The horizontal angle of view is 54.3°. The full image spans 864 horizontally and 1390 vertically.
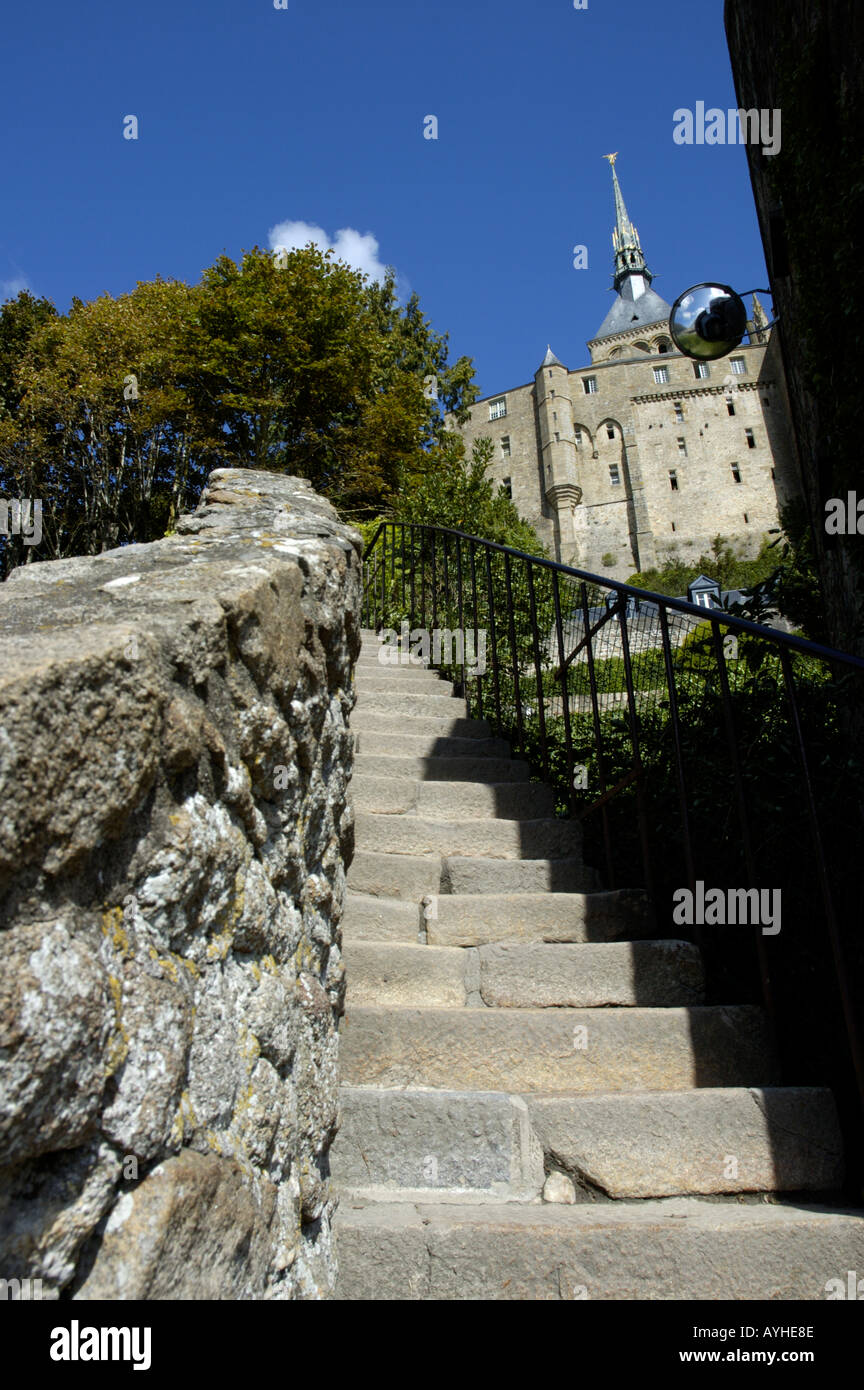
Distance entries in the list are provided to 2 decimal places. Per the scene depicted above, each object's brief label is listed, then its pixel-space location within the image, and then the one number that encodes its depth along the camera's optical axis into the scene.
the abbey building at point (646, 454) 43.59
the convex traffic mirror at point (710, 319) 4.34
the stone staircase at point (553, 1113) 1.76
